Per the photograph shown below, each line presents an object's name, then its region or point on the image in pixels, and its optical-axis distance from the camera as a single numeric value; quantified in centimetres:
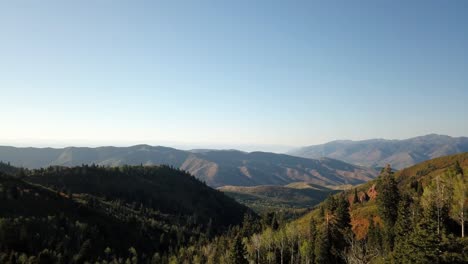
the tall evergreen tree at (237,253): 9681
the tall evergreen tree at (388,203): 10653
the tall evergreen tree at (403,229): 6105
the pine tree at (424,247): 5725
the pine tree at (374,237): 10669
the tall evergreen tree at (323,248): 10169
